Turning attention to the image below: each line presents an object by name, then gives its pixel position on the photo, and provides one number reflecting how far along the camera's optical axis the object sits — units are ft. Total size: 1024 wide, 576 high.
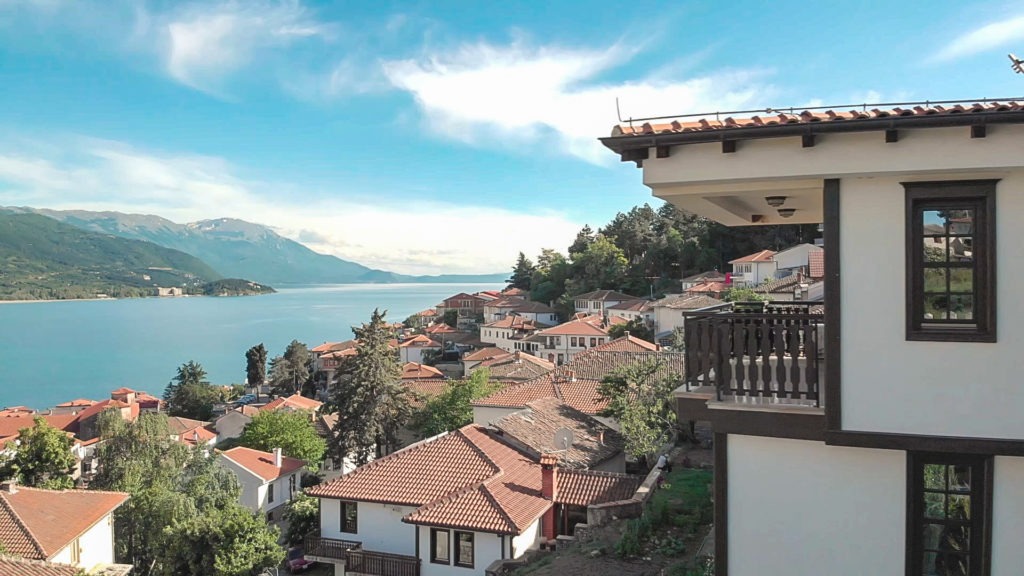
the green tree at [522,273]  406.00
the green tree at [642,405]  60.64
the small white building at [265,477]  116.06
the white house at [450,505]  51.29
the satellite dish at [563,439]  60.54
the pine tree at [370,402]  122.01
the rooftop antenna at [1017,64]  17.35
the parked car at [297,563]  78.83
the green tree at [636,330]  179.24
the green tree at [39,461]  90.93
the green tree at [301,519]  87.92
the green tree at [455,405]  113.09
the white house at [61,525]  65.05
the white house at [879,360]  16.39
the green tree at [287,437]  137.39
